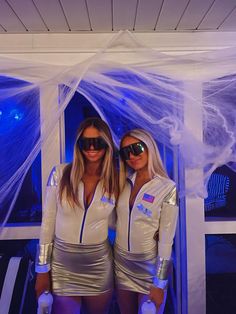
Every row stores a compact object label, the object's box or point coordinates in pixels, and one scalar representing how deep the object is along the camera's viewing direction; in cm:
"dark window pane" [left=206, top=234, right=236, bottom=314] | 226
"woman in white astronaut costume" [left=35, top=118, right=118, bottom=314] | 140
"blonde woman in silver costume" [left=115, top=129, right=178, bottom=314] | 142
